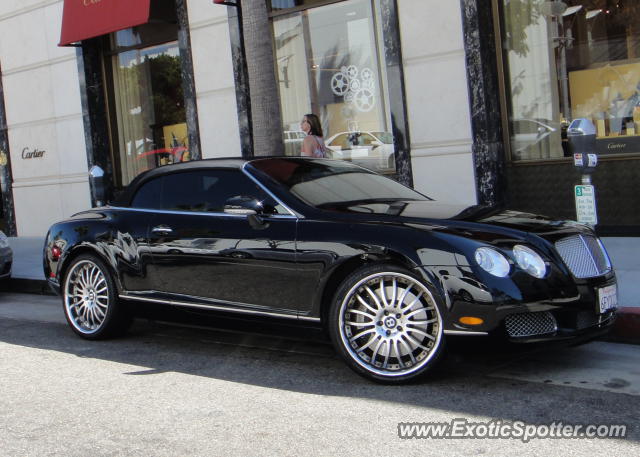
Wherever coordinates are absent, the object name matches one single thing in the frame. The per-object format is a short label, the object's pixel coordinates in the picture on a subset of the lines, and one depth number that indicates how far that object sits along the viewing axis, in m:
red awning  12.57
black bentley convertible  4.64
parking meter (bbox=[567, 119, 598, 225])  6.26
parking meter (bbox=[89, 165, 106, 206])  10.68
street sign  6.29
